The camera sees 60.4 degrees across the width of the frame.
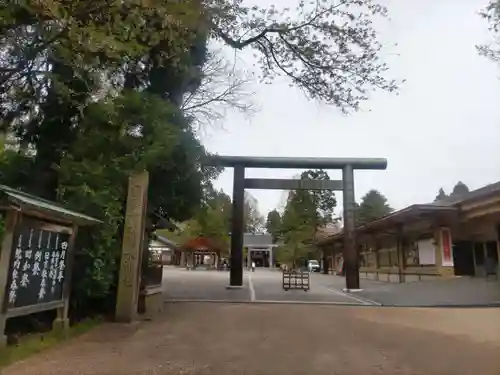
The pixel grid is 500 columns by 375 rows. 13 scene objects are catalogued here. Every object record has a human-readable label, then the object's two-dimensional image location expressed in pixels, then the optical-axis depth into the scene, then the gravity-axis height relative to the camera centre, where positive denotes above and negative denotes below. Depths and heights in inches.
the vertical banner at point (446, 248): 668.1 +45.5
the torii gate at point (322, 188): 613.0 +127.8
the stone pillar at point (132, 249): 294.0 +14.3
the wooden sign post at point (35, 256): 197.0 +5.3
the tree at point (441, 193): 1987.0 +395.5
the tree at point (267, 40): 349.1 +202.8
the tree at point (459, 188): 1716.0 +364.8
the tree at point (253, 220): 2018.9 +247.5
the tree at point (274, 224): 1737.0 +211.4
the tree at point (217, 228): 1483.8 +149.5
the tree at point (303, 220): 1505.9 +194.4
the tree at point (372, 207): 1498.5 +251.3
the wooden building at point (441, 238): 582.2 +66.3
